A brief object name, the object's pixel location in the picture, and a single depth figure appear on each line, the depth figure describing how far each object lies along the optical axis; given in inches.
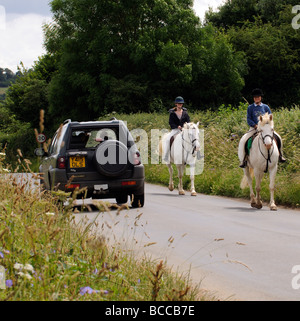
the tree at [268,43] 2127.2
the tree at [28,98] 2498.8
